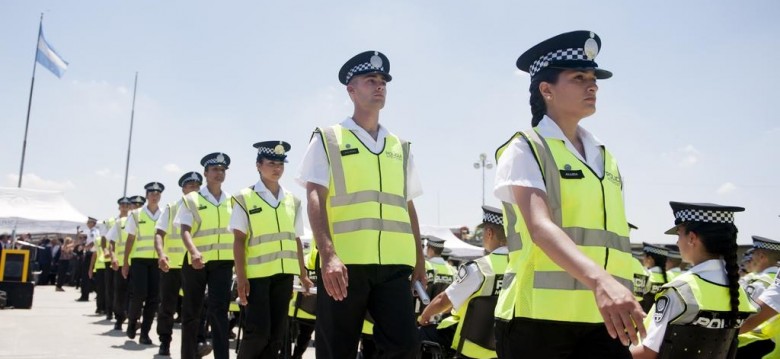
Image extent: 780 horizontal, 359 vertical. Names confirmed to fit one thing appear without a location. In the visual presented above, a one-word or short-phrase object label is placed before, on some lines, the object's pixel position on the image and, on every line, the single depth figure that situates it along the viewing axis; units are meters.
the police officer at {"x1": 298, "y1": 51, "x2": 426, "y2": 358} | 4.12
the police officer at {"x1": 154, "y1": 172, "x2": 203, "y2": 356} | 8.95
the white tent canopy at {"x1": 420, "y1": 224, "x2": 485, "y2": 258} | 23.97
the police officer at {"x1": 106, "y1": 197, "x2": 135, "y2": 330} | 12.26
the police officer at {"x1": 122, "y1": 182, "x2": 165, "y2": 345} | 10.54
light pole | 40.34
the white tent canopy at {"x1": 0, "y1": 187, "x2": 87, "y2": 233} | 20.70
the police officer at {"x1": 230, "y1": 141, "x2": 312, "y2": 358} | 6.28
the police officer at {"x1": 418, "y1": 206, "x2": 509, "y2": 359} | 5.16
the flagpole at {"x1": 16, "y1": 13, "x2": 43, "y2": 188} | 32.54
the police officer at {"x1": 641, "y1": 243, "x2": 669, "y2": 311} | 8.90
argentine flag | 30.94
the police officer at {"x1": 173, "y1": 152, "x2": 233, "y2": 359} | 7.18
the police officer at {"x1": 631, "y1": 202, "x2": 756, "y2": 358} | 3.91
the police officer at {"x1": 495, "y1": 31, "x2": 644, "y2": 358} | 2.75
